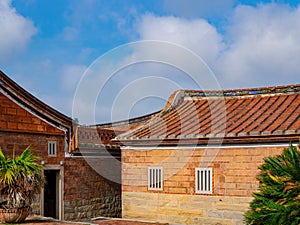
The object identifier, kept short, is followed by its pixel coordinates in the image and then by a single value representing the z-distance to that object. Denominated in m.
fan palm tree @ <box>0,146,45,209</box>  12.47
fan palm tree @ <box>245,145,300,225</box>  8.71
